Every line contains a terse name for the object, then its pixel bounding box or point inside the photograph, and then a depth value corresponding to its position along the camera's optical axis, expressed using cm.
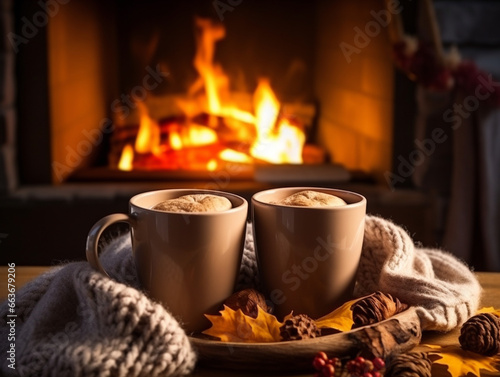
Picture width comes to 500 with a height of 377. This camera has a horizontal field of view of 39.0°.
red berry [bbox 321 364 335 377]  57
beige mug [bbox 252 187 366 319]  67
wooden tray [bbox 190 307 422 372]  59
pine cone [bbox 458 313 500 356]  63
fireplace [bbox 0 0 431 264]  181
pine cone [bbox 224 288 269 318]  66
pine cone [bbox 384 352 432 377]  57
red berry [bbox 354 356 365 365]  57
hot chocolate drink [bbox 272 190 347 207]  70
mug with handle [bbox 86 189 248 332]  65
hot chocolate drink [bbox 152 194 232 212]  67
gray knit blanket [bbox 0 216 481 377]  57
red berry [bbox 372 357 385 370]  57
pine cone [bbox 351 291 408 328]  65
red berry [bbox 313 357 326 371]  57
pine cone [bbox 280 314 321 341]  62
